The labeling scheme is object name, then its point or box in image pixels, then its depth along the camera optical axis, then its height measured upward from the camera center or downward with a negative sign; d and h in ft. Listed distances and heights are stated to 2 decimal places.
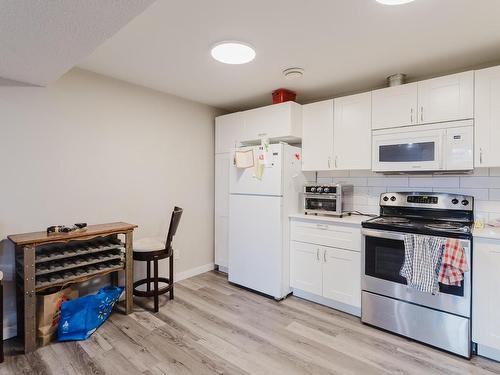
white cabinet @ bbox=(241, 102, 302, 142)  10.02 +2.39
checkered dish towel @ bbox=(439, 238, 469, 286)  6.51 -1.78
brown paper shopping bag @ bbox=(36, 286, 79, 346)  6.94 -3.20
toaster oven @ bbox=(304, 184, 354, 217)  9.26 -0.41
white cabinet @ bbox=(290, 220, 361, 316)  8.54 -2.57
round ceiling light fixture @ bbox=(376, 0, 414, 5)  5.16 +3.40
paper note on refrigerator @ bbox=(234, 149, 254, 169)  10.32 +1.03
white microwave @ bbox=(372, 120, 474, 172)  7.48 +1.12
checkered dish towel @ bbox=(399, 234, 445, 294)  6.79 -1.83
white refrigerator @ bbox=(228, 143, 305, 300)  9.66 -1.11
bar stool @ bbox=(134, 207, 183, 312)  8.76 -2.08
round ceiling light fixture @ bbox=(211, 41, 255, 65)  6.88 +3.40
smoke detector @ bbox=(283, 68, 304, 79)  8.46 +3.48
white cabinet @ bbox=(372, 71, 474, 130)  7.43 +2.42
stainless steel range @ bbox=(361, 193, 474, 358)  6.73 -2.50
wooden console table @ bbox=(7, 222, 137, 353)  6.63 -2.02
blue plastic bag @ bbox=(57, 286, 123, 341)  7.17 -3.39
